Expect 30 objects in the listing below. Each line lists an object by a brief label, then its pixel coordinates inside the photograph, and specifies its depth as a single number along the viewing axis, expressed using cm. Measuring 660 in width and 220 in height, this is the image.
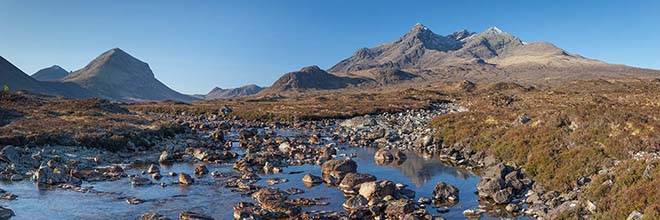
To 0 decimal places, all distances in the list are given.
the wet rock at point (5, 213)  2062
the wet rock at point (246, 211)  2103
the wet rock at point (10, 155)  3152
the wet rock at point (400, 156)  3719
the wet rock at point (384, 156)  3697
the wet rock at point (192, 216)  2088
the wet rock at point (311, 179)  2912
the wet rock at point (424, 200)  2386
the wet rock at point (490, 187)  2471
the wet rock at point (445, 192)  2459
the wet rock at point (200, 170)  3183
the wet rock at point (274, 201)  2217
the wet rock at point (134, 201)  2395
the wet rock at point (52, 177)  2758
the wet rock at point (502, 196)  2355
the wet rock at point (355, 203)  2273
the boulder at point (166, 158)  3700
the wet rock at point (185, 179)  2868
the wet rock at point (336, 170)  2922
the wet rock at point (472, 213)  2157
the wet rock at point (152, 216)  2044
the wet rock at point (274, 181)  2887
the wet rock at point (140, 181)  2823
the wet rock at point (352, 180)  2733
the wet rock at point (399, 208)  2161
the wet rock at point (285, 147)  4218
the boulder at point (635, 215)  1574
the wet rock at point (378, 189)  2445
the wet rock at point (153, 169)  3193
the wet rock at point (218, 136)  5098
